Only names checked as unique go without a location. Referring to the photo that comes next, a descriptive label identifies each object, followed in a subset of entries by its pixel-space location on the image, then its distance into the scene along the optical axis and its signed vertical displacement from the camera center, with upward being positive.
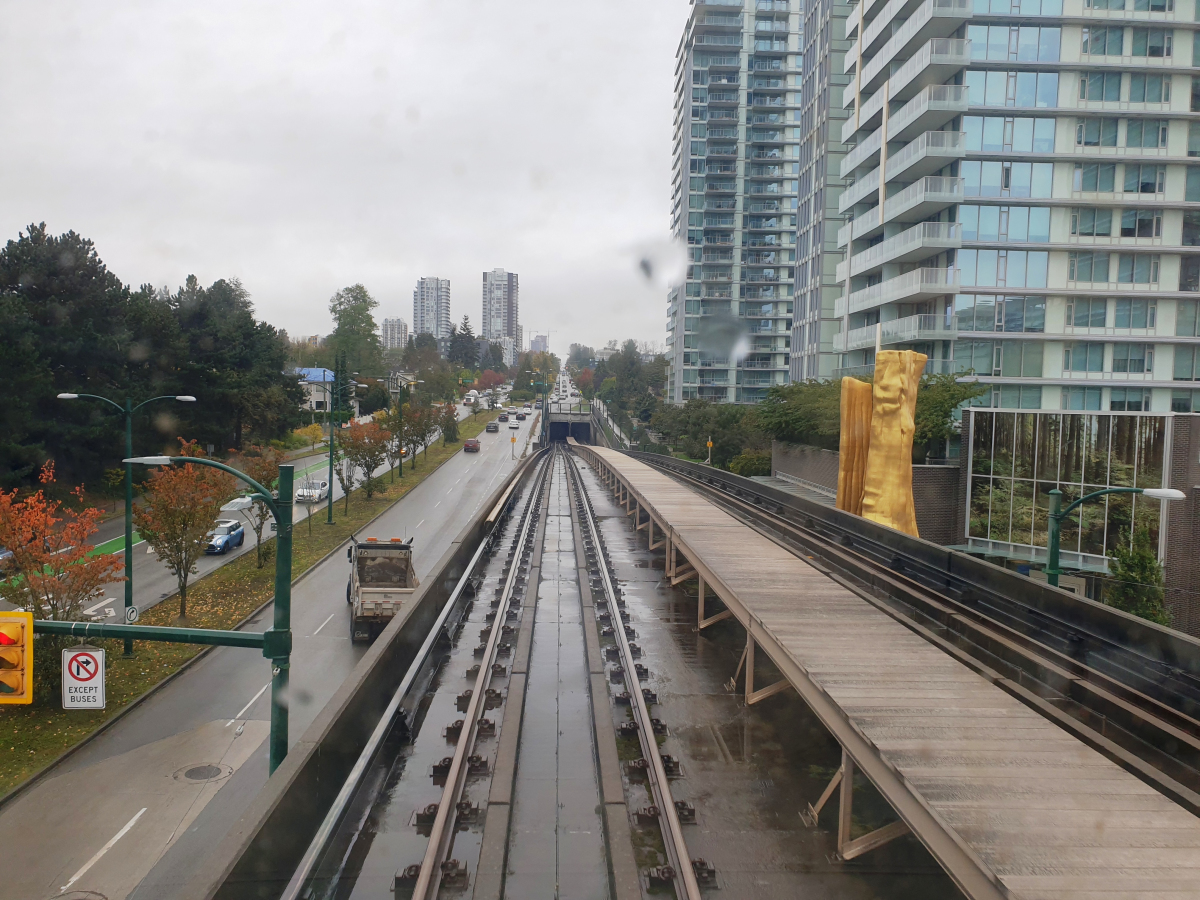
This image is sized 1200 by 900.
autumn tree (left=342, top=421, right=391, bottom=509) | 41.53 -2.40
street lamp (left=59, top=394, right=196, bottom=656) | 17.38 -3.18
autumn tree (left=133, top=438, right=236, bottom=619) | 20.16 -3.05
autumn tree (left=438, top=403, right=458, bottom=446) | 71.81 -1.62
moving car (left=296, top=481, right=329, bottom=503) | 40.47 -4.75
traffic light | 6.92 -2.20
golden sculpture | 20.92 -0.64
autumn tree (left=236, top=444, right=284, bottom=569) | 27.50 -2.72
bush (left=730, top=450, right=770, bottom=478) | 45.59 -2.89
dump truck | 18.44 -4.22
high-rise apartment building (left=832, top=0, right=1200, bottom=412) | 35.75 +9.97
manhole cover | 12.37 -5.78
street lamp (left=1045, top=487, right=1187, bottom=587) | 12.30 -1.72
